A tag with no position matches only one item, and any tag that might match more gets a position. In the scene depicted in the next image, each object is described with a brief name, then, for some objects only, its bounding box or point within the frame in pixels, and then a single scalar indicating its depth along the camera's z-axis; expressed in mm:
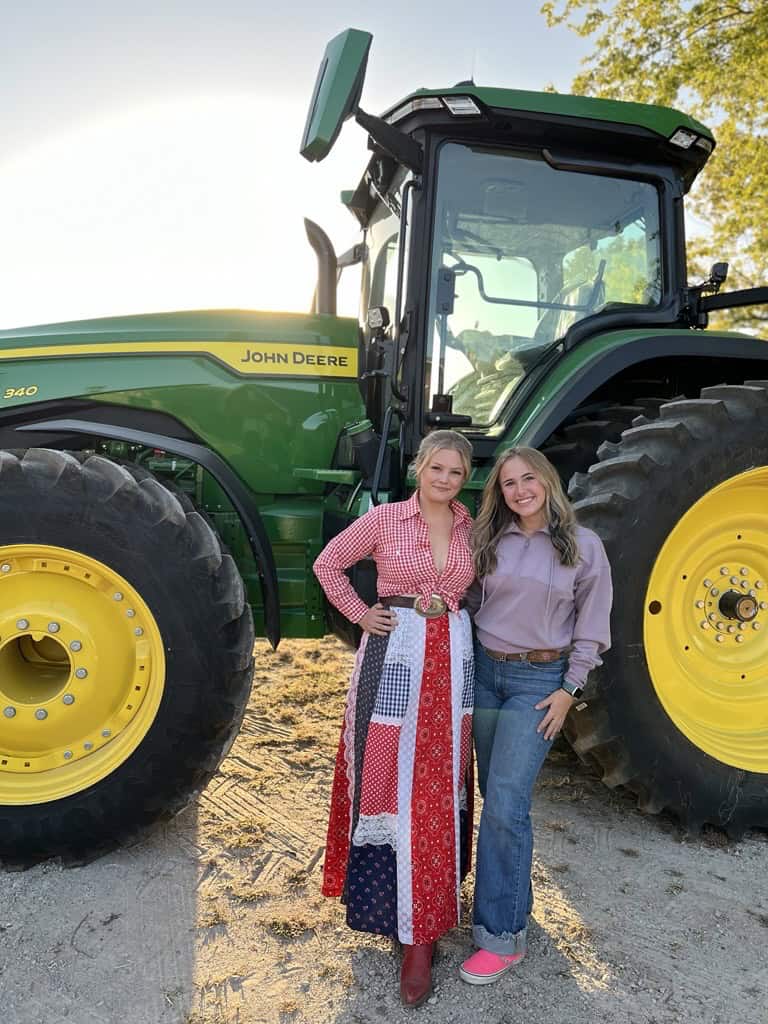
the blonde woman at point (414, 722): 2123
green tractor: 2668
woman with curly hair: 2146
